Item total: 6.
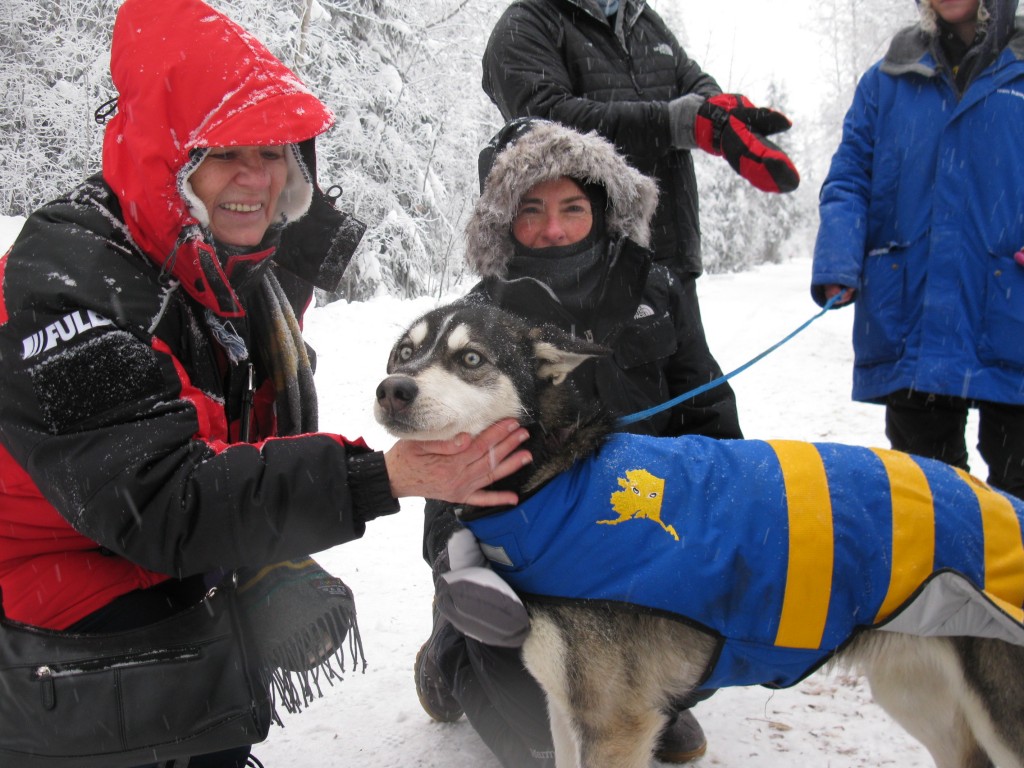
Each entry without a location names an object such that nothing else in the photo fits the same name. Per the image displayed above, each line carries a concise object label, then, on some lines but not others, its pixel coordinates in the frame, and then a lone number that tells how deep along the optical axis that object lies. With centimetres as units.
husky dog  204
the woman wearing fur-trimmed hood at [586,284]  290
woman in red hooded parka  178
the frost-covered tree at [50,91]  1252
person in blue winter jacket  301
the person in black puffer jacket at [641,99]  330
